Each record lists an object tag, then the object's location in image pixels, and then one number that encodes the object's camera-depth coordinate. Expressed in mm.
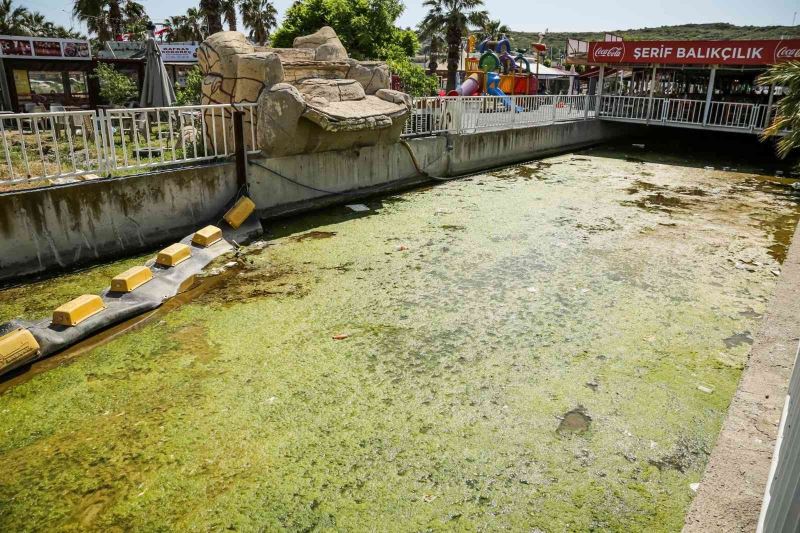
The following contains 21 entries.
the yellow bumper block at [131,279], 4719
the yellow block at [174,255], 5363
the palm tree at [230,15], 24781
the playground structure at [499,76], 19844
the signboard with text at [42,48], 17625
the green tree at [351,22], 14414
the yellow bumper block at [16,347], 3635
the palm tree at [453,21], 25078
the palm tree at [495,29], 38894
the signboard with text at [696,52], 13508
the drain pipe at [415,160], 9616
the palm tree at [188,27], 35938
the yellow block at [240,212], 6602
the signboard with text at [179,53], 24297
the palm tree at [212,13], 15219
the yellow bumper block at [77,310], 4121
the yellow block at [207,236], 6000
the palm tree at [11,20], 33281
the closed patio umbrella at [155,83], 10766
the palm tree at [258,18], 34094
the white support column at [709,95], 14475
